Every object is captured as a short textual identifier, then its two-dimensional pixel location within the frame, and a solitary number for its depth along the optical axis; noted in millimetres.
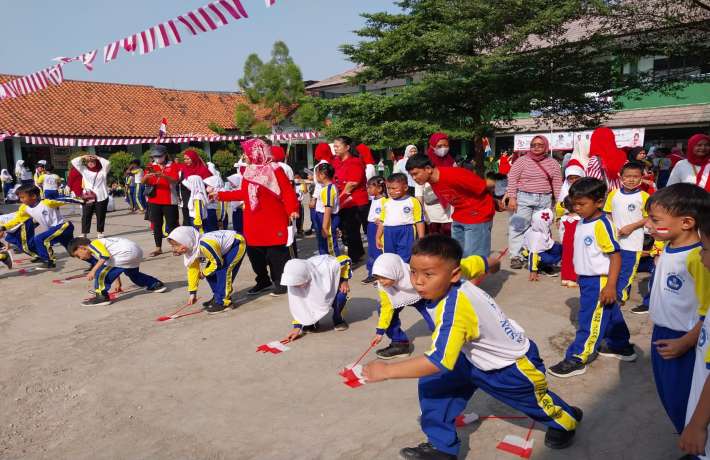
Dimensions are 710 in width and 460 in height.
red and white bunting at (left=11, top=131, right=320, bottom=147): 18859
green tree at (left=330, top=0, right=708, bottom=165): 11352
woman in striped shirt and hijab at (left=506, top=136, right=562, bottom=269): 6023
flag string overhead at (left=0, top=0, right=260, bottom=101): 6269
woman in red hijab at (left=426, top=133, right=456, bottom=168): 6270
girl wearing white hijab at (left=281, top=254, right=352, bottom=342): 4438
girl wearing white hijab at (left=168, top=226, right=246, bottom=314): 5256
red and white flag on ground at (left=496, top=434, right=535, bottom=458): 2688
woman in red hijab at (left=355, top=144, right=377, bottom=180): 8823
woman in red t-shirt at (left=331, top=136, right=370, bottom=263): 7070
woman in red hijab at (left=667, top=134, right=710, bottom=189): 5312
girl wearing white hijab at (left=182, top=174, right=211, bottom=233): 7953
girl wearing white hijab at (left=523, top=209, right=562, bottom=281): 6148
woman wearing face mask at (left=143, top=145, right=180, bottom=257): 8117
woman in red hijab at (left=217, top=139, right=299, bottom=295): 5531
